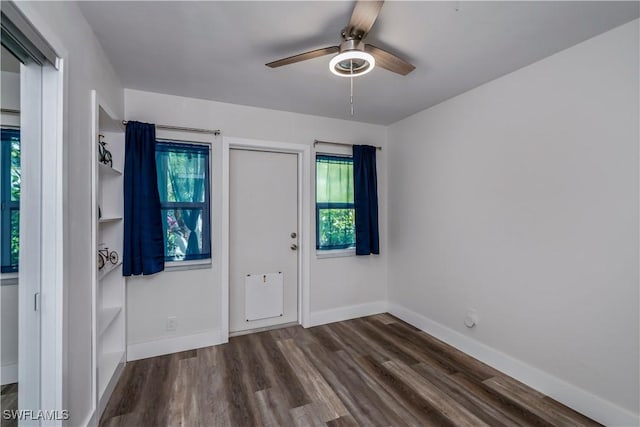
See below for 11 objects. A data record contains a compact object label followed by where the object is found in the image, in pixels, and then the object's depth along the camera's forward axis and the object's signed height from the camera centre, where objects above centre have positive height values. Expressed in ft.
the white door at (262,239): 10.05 -0.85
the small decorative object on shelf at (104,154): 7.12 +1.65
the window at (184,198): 8.78 +0.58
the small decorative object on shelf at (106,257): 6.82 -1.05
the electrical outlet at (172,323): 8.86 -3.37
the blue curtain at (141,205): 7.88 +0.33
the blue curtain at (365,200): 11.27 +0.63
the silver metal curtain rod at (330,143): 10.80 +2.87
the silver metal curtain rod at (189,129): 8.57 +2.77
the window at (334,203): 11.07 +0.51
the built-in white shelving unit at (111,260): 6.93 -1.19
